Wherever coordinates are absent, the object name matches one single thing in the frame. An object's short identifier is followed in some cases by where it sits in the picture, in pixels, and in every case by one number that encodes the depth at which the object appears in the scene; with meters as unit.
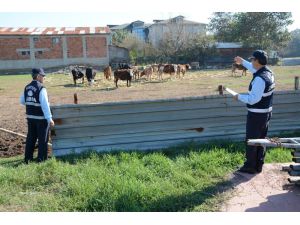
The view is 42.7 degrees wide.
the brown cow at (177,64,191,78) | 31.26
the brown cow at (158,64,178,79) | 30.33
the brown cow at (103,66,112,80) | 28.40
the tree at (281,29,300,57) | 78.31
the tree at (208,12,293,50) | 55.75
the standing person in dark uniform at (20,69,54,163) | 6.72
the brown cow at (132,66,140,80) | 29.33
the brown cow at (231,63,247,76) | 31.80
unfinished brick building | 54.03
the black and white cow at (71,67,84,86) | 25.91
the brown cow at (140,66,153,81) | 28.92
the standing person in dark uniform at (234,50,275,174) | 5.41
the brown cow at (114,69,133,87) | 23.81
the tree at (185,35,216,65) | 50.62
